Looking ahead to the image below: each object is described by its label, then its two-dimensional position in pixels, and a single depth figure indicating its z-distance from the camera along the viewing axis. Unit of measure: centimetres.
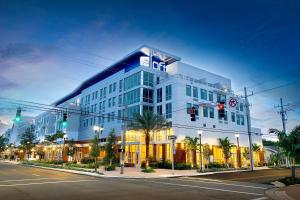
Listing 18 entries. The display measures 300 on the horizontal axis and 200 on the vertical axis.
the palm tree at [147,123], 3597
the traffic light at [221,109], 2025
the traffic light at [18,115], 2319
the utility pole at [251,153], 3670
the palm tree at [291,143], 2017
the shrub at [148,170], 3116
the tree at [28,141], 6206
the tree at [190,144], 3794
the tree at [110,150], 3869
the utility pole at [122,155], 2853
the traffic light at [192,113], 2091
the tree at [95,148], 3483
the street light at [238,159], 4938
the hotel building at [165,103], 4284
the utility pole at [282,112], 4268
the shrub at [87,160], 4795
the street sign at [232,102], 2888
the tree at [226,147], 4091
